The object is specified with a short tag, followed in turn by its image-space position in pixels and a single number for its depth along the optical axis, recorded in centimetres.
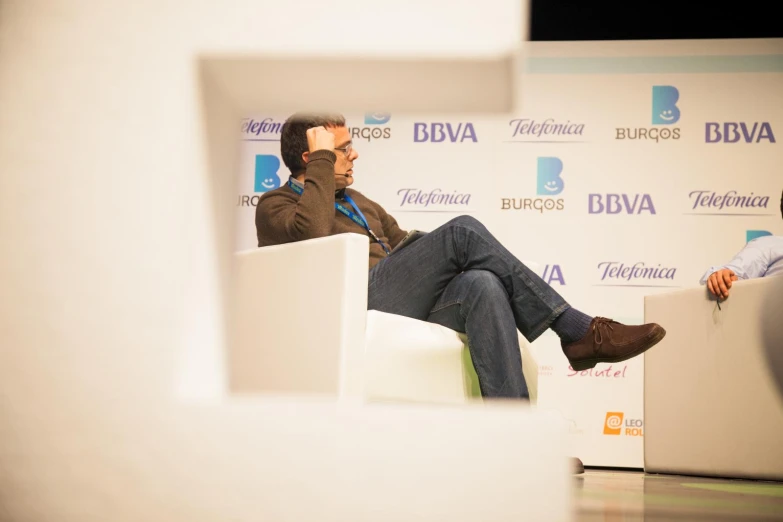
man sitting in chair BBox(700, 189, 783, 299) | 888
